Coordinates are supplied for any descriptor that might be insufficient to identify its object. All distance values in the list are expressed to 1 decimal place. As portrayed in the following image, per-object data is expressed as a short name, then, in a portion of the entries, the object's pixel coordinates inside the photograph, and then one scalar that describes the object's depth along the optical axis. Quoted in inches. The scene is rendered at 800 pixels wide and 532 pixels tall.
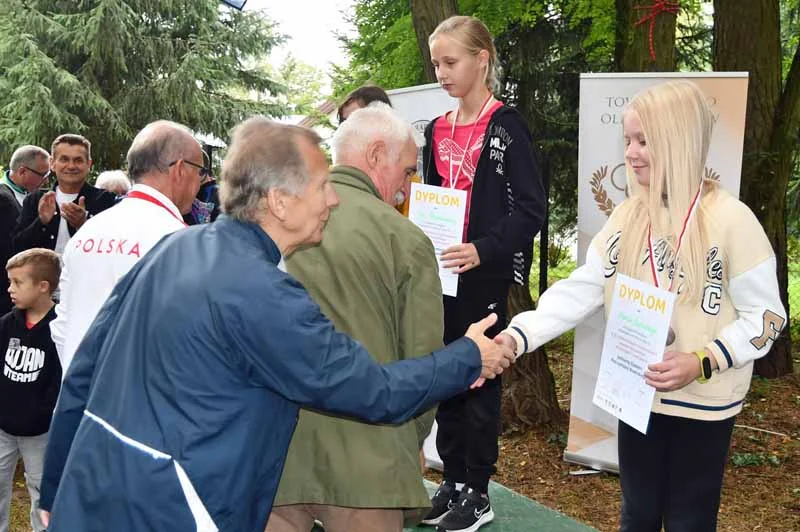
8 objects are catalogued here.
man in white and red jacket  130.7
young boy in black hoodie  177.2
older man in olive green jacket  104.9
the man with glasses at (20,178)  250.4
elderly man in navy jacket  81.3
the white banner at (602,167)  204.7
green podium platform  176.4
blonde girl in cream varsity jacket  108.8
